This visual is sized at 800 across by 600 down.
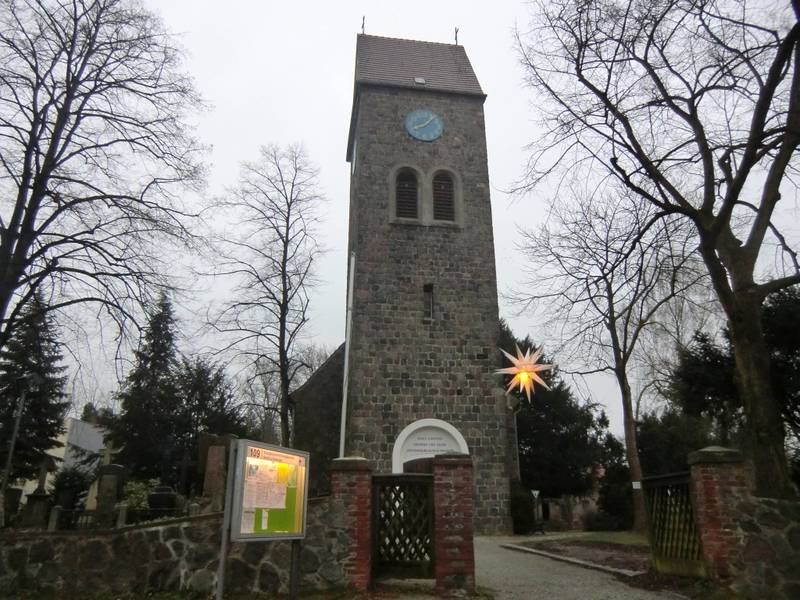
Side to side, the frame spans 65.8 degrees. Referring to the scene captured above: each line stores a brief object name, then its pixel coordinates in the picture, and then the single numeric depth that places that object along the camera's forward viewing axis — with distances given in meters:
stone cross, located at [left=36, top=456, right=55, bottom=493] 21.72
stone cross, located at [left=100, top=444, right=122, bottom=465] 22.12
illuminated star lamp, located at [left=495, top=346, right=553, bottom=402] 15.62
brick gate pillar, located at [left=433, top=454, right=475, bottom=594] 7.62
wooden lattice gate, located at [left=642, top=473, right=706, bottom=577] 8.30
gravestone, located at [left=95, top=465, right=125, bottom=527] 12.16
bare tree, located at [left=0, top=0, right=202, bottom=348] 9.59
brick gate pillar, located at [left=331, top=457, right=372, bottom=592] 7.62
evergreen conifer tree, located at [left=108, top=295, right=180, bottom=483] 28.53
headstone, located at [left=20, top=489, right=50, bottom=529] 14.45
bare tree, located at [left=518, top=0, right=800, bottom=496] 8.68
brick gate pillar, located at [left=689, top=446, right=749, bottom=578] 7.68
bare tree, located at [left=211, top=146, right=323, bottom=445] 20.00
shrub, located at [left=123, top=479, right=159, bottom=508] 17.25
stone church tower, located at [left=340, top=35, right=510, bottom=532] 17.92
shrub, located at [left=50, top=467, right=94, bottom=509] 21.05
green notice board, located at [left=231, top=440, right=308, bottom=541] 5.58
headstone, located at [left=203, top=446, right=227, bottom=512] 12.22
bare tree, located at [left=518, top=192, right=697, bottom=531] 16.28
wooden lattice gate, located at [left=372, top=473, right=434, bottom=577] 7.98
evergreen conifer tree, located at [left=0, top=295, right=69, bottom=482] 26.58
